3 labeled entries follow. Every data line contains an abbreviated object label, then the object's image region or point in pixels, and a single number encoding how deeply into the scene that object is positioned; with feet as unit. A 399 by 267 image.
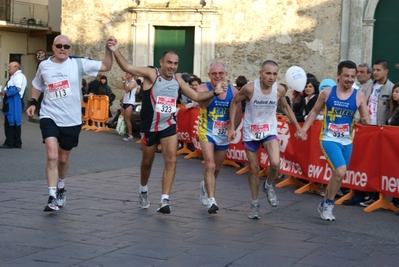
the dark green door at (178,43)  89.66
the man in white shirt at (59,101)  28.63
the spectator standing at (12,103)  54.60
